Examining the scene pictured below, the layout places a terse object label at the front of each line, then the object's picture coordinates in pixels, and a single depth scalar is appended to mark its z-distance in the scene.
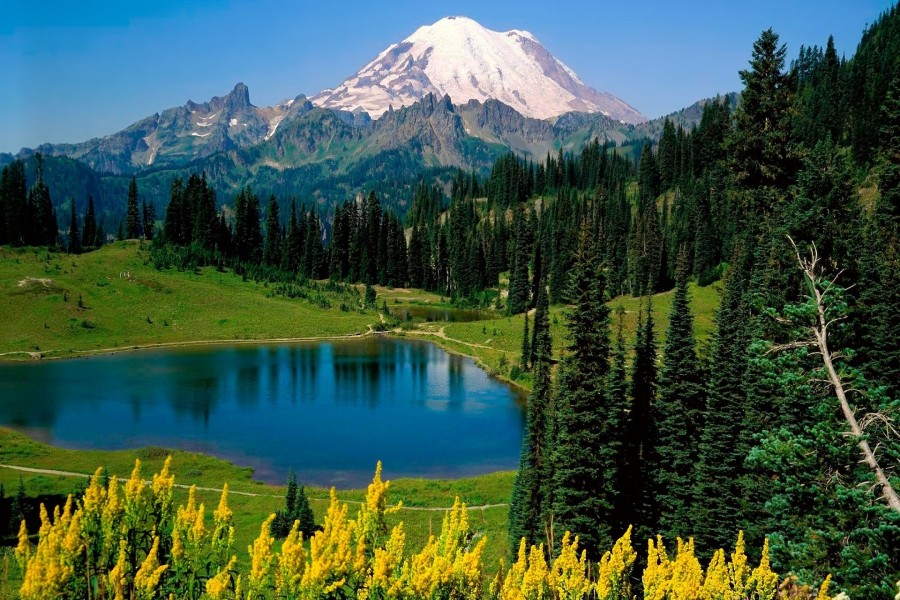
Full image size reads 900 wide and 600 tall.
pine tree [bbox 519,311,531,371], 86.75
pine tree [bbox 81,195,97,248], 145.38
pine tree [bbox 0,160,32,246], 121.38
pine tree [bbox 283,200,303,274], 159.00
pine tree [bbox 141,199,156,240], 147.50
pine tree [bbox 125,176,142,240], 146.80
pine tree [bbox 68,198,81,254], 131.50
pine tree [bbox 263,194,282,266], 158.00
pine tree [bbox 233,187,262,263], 150.50
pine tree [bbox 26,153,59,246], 128.62
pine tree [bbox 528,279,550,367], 45.79
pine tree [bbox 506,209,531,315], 128.62
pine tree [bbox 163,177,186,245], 138.50
